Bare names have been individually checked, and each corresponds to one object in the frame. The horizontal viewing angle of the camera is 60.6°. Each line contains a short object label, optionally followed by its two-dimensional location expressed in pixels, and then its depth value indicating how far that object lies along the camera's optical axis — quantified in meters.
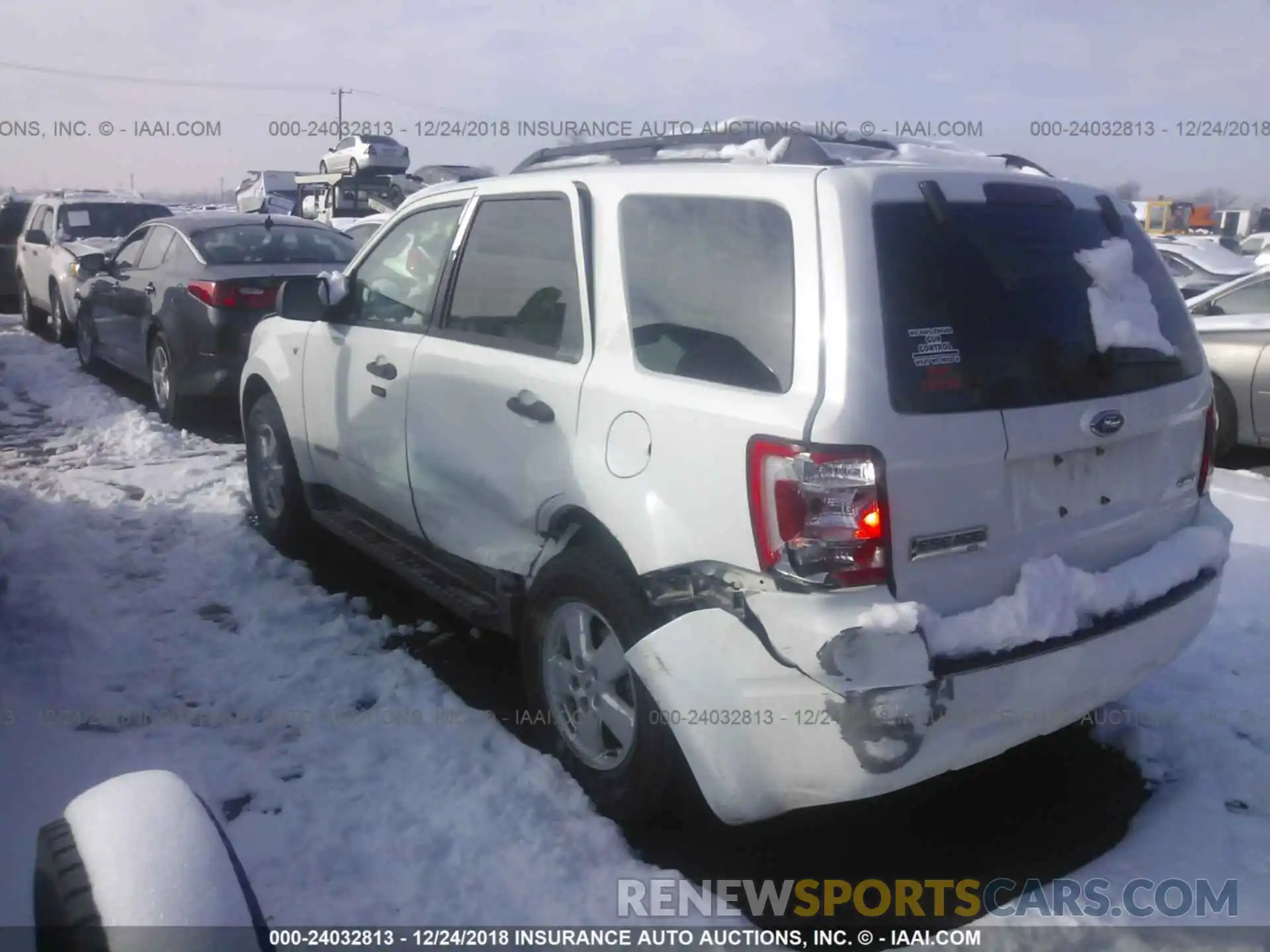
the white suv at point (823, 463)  2.57
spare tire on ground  1.69
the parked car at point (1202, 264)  14.76
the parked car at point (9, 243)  15.77
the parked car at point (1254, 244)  26.28
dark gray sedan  7.71
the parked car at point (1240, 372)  7.42
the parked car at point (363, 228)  15.21
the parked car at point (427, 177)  21.03
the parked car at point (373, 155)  26.59
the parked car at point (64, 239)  12.07
